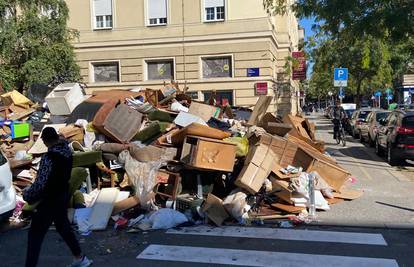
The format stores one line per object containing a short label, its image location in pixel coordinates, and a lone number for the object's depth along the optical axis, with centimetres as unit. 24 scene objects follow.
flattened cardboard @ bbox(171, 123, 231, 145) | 938
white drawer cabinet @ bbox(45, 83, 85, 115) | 1308
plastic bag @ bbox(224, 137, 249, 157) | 976
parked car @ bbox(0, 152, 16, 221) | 720
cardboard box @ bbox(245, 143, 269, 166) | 884
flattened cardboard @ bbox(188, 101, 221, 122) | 1260
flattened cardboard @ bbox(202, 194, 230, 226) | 811
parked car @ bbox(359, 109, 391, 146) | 2005
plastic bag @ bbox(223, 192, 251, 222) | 822
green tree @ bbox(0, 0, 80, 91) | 2031
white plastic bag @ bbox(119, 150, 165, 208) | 889
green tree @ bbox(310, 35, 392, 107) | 3342
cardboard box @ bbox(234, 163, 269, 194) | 858
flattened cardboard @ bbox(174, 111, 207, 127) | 1121
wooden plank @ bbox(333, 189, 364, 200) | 980
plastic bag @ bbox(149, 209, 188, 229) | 792
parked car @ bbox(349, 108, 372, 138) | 2492
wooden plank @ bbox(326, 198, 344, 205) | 948
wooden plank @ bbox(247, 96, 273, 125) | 1323
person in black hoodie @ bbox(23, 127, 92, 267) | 544
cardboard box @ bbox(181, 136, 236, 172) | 877
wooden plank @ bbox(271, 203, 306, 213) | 854
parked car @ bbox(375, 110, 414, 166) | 1417
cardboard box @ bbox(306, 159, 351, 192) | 991
